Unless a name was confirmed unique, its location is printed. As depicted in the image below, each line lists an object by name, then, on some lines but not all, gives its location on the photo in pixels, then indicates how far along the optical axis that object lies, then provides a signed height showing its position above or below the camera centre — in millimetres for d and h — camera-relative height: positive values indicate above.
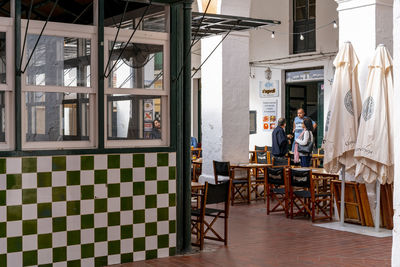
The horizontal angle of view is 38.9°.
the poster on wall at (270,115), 18098 +239
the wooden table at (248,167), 10828 -851
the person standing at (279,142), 12406 -433
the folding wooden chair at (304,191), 8688 -1064
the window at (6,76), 5398 +451
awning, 7811 +1525
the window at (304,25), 17094 +2991
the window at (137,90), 5992 +358
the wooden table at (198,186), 7039 -795
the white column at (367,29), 8219 +1380
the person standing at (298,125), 13466 -66
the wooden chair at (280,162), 11039 -782
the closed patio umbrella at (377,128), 7605 -80
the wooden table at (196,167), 12189 -998
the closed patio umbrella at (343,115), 8039 +104
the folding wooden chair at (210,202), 6625 -941
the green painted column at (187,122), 6418 +7
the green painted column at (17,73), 5406 +473
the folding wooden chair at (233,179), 10539 -1122
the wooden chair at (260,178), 11289 -1120
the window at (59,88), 5531 +350
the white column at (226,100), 11297 +457
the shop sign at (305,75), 16766 +1429
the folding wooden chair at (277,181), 9130 -969
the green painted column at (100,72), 5859 +528
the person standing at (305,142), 12164 -432
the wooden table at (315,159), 12258 -826
